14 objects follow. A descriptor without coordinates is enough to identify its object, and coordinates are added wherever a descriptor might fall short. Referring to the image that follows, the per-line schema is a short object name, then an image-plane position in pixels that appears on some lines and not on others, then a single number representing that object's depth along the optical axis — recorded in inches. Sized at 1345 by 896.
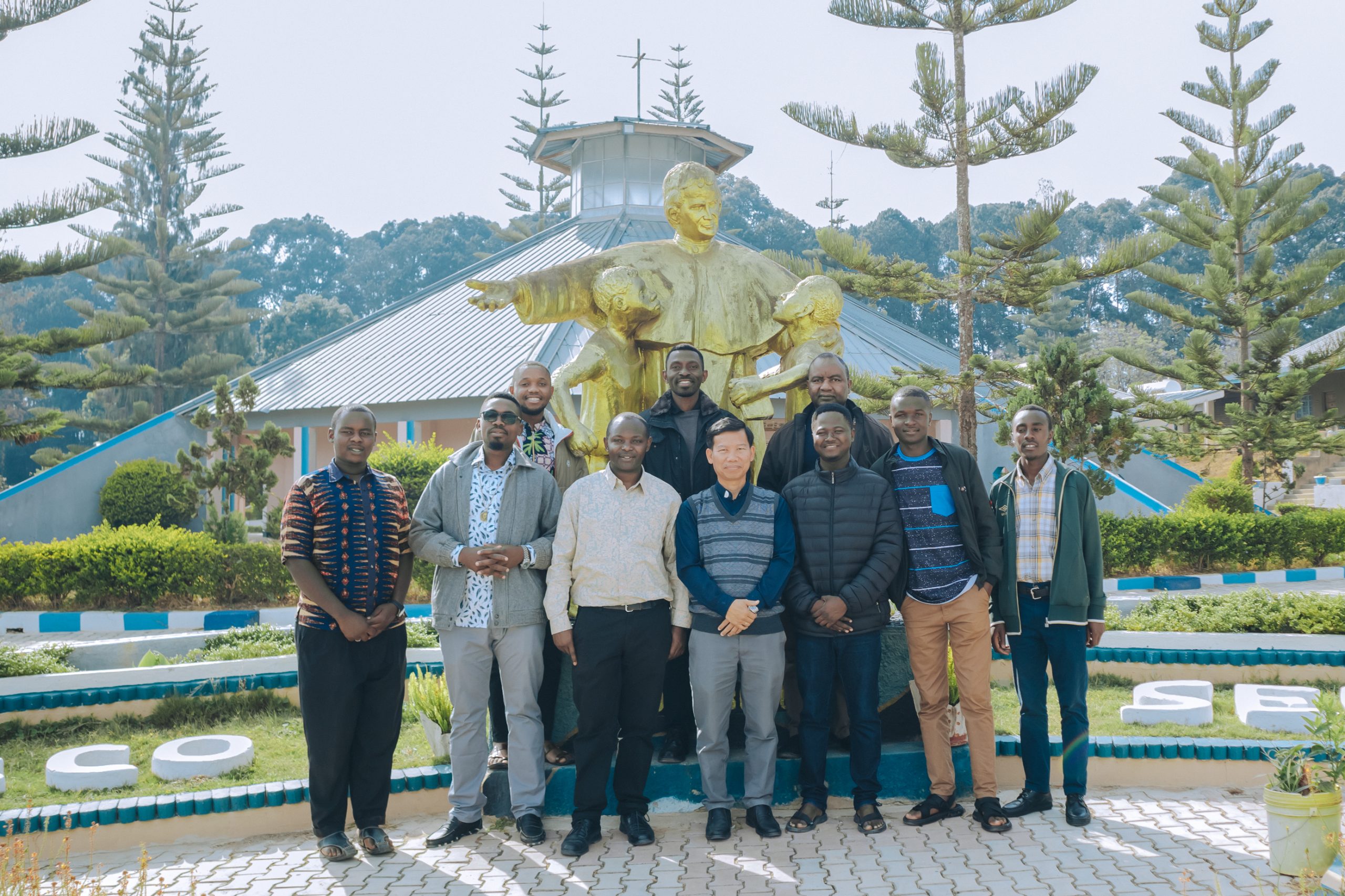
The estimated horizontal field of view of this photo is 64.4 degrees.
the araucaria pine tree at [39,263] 485.1
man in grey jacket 157.4
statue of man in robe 193.2
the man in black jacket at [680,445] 175.5
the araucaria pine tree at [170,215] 1032.8
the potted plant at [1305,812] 137.6
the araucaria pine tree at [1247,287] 625.3
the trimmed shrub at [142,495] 653.3
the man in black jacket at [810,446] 171.0
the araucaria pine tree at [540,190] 1179.9
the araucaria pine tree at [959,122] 531.8
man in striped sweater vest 156.1
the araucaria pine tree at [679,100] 1175.0
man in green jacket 164.9
